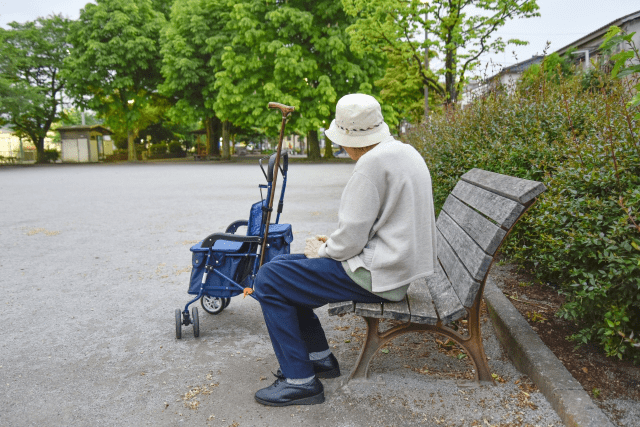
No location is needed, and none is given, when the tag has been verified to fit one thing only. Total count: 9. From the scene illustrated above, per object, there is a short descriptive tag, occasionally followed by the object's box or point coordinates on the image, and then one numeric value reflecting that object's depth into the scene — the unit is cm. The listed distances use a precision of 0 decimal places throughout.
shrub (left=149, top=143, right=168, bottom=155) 6044
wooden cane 362
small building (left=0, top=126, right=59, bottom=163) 4803
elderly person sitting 276
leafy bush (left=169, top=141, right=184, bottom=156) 6512
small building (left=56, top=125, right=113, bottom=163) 4922
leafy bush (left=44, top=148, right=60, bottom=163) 4939
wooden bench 276
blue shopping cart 401
